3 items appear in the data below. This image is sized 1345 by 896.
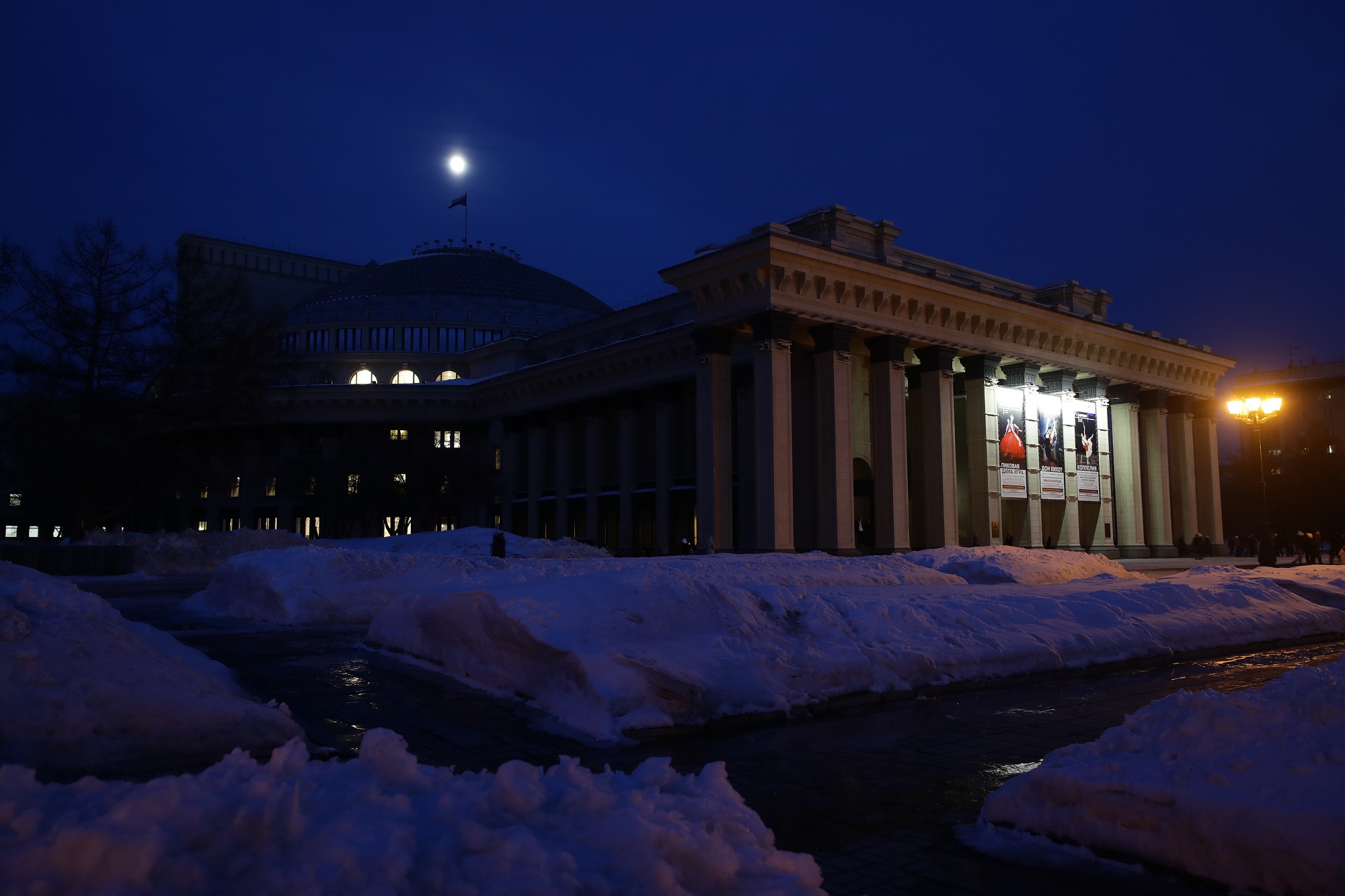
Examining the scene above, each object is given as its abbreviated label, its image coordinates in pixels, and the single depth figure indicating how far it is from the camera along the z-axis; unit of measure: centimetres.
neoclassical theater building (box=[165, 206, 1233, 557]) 3444
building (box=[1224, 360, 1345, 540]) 7119
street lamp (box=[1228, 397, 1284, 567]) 2892
